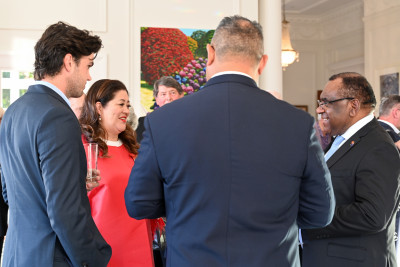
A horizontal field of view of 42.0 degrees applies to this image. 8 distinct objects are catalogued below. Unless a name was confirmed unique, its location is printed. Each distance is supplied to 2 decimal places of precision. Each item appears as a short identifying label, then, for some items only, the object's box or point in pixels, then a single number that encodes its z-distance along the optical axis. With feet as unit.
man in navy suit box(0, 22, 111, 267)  6.34
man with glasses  7.40
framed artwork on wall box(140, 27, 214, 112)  21.25
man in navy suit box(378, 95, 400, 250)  16.28
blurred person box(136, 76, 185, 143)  15.06
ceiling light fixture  29.09
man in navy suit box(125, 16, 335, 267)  5.54
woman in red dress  8.77
